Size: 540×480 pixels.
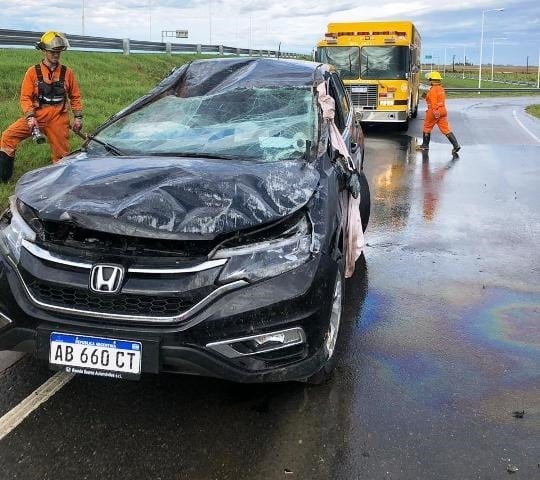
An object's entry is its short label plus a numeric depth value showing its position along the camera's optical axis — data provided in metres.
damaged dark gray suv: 2.84
